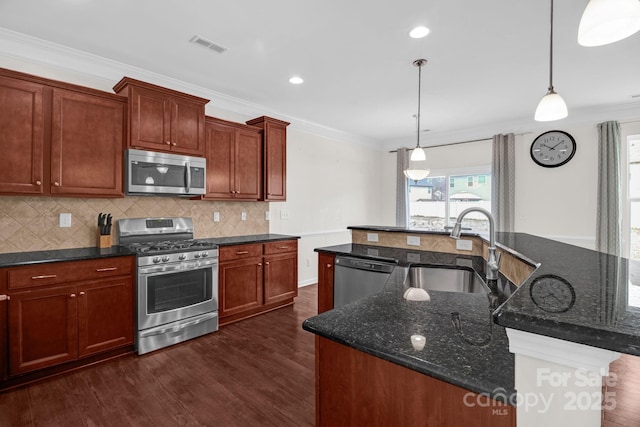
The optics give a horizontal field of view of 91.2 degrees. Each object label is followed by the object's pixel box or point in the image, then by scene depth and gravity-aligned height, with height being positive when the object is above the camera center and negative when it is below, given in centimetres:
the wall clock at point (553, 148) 481 +103
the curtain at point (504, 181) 524 +54
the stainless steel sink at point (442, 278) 234 -50
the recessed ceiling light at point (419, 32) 257 +151
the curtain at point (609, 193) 436 +30
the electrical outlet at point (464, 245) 283 -29
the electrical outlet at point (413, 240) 310 -27
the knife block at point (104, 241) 304 -28
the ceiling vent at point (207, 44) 273 +152
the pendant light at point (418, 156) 315 +66
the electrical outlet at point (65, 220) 294 -8
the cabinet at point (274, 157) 430 +78
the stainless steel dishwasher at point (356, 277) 277 -59
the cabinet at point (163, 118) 303 +97
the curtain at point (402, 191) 657 +46
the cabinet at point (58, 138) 249 +64
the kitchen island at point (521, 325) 64 -30
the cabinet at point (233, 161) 380 +66
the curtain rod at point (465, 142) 526 +134
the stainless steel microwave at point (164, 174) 306 +40
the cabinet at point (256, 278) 357 -81
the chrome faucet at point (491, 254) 197 -26
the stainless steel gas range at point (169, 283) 287 -70
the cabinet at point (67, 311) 231 -81
